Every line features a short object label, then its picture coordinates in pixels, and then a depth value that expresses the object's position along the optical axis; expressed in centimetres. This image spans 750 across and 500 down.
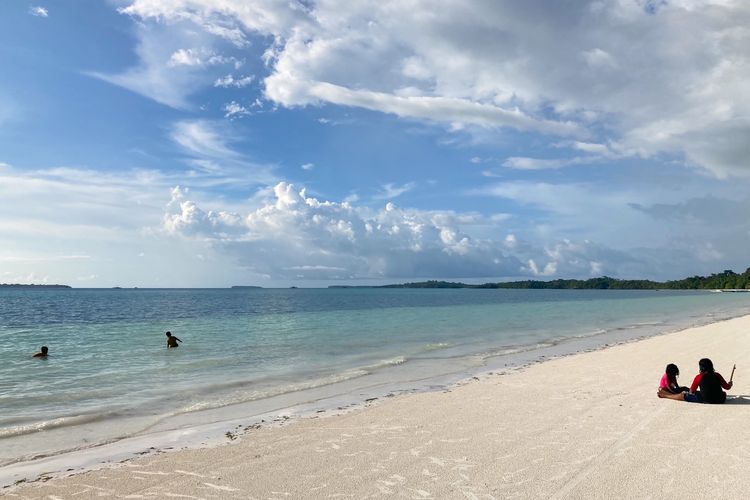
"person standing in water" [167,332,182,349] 2680
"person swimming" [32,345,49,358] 2285
